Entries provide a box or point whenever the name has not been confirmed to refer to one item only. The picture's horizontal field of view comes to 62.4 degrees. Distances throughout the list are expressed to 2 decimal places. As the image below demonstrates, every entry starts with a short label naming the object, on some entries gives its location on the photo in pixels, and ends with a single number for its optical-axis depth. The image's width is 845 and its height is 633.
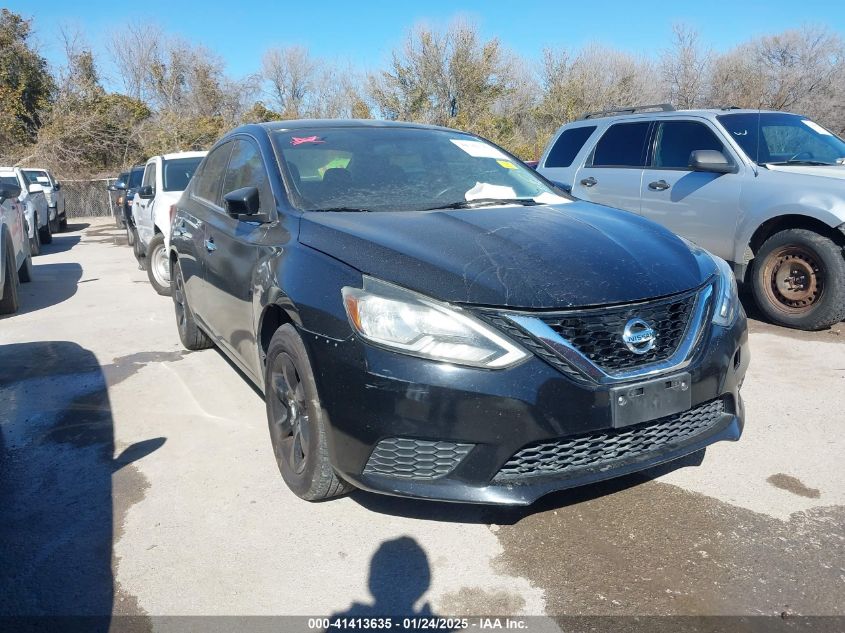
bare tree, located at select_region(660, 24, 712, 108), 27.83
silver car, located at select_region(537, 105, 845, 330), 5.74
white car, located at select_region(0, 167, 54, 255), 12.96
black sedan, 2.47
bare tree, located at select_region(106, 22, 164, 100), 39.22
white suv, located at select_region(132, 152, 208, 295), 8.33
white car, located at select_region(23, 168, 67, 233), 17.41
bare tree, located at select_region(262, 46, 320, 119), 41.98
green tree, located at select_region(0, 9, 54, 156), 27.08
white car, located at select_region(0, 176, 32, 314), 7.55
